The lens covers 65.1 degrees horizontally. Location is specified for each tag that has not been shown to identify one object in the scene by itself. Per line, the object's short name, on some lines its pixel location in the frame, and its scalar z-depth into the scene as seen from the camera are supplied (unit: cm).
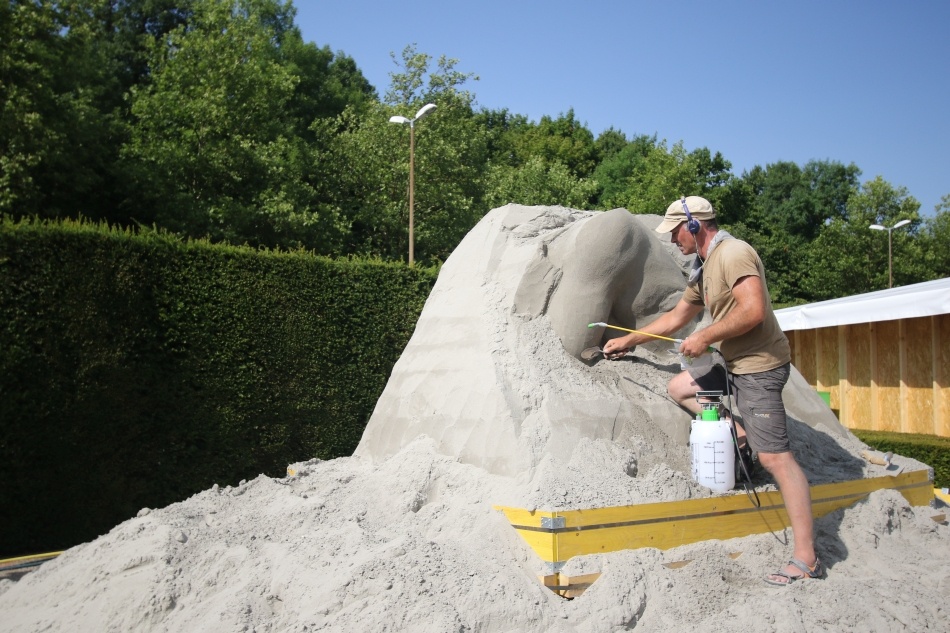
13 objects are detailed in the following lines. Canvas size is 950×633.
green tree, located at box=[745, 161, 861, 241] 3941
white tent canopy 980
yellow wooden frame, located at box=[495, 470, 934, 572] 342
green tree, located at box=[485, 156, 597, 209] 2162
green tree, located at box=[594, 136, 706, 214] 2392
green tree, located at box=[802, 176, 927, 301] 2692
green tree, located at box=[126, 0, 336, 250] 1584
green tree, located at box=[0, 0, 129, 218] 1320
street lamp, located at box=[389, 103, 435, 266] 1441
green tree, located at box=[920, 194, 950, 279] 2772
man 371
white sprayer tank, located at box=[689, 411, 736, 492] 397
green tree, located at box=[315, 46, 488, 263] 1866
